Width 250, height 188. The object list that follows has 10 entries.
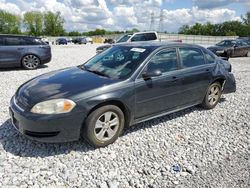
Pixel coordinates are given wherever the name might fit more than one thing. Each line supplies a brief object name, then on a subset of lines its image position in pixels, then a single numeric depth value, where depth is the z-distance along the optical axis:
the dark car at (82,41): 37.96
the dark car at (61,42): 37.68
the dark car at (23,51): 7.44
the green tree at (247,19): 68.30
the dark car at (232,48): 12.82
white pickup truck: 11.07
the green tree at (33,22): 74.96
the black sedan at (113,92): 2.58
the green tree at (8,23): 69.32
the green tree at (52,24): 74.38
